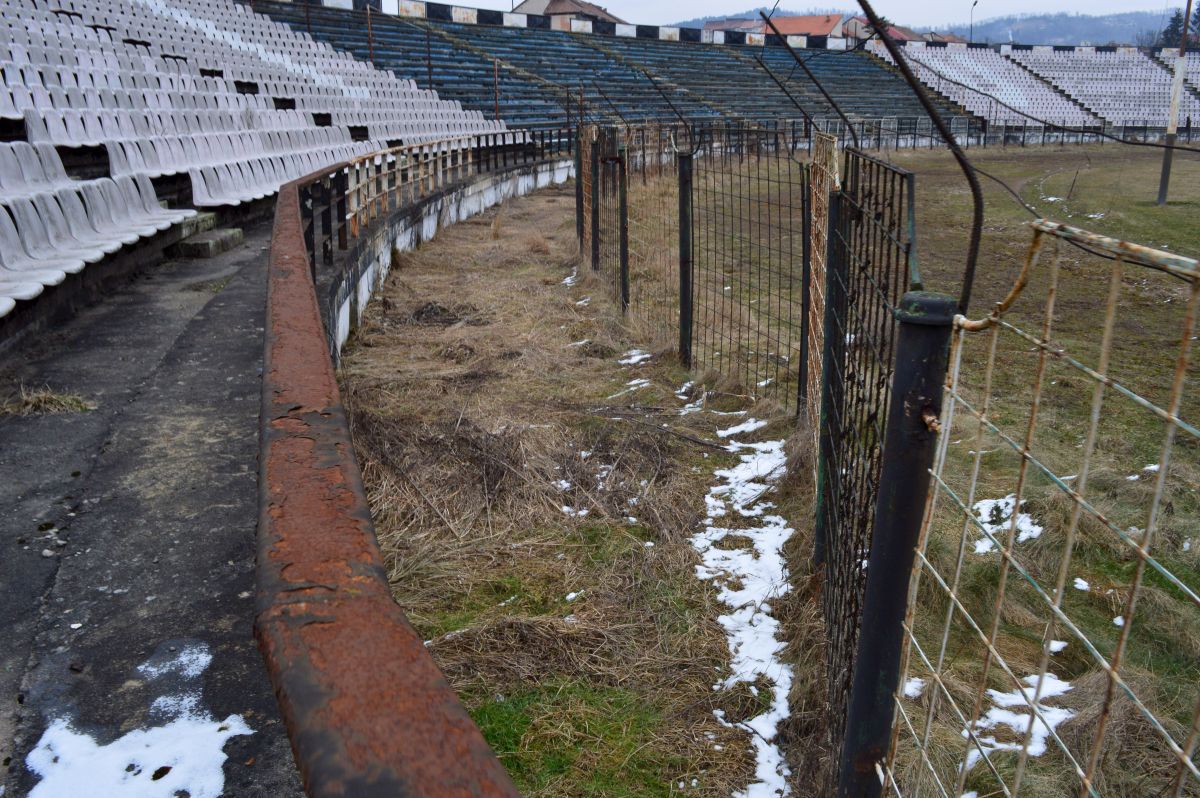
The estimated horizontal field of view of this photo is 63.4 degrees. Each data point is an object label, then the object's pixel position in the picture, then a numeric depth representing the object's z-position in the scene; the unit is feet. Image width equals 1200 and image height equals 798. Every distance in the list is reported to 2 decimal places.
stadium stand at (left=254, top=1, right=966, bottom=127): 96.89
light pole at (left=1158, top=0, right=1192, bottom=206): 54.67
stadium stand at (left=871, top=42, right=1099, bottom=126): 153.17
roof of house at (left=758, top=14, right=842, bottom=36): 285.84
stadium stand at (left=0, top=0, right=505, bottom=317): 19.63
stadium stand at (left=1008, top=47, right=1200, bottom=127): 160.56
